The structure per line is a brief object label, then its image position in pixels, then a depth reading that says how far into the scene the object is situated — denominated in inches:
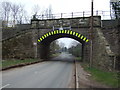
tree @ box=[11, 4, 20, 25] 1711.4
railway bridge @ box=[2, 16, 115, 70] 767.7
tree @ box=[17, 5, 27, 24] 1735.2
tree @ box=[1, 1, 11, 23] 1660.9
